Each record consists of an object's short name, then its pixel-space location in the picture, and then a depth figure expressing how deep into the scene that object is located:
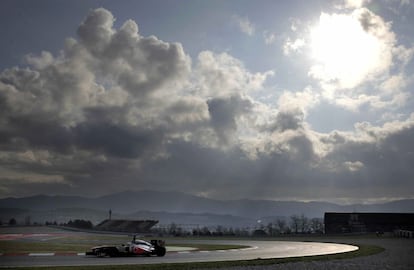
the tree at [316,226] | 102.50
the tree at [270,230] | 104.56
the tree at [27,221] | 136.50
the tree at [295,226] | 110.36
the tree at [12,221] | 120.93
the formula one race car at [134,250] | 34.34
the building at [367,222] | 93.00
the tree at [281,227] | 115.78
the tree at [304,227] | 109.90
